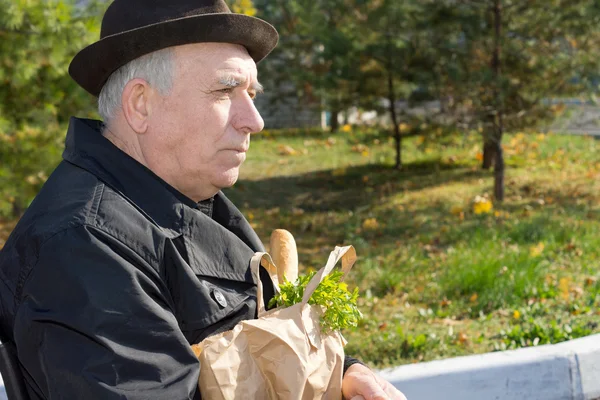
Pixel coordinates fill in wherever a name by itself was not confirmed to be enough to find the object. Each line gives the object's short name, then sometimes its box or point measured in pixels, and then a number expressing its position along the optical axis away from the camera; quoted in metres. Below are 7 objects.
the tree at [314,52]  10.67
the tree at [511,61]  8.68
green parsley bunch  2.08
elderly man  1.69
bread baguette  2.40
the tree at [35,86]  6.02
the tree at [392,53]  9.97
